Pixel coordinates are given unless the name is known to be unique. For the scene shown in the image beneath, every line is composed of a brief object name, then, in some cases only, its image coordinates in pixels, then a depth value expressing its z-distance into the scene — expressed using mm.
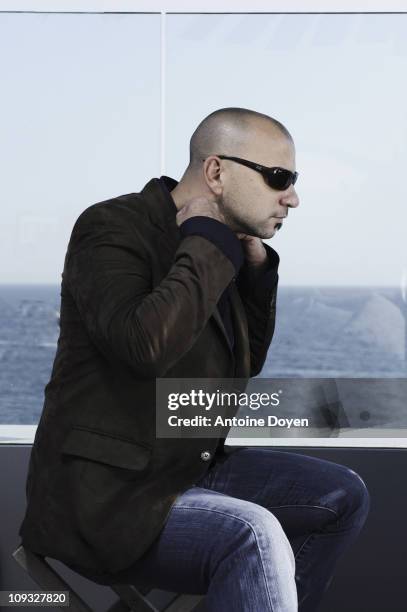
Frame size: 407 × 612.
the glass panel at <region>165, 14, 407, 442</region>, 5604
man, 4414
